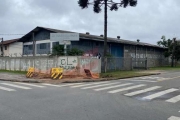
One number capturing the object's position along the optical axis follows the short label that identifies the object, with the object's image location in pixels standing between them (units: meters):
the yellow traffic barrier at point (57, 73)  19.98
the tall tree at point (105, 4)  27.88
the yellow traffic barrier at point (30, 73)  21.81
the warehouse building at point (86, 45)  33.72
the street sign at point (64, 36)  23.07
